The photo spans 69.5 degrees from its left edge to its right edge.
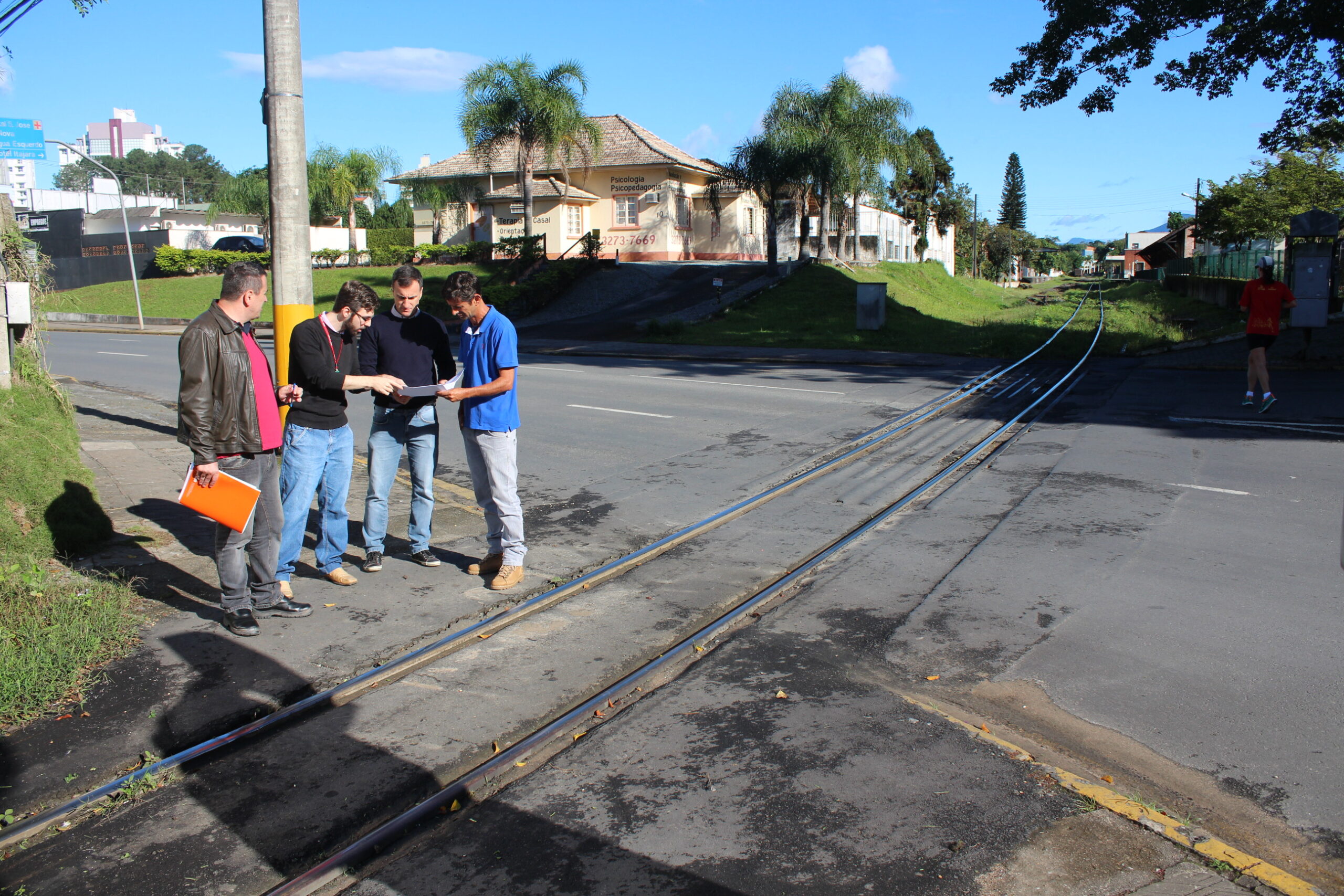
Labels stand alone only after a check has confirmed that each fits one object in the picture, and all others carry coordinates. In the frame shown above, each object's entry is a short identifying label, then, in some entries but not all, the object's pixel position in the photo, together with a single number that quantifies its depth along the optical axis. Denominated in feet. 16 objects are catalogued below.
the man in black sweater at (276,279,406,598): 18.78
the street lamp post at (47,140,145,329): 105.19
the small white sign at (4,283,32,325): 26.23
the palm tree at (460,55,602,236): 122.62
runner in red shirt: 40.50
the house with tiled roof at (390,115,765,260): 151.64
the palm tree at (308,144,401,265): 202.08
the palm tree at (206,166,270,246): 200.75
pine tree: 491.31
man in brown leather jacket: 16.29
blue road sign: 82.53
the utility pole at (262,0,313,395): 24.63
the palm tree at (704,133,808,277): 108.06
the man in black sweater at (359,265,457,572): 20.48
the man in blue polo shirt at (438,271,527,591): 19.35
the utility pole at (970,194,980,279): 245.30
